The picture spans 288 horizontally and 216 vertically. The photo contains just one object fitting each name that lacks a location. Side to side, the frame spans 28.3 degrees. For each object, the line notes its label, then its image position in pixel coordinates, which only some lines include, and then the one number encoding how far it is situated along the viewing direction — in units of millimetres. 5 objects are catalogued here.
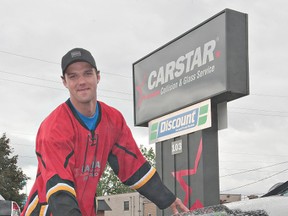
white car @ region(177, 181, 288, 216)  1791
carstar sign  10531
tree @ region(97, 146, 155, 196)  57372
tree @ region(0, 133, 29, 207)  35656
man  2664
